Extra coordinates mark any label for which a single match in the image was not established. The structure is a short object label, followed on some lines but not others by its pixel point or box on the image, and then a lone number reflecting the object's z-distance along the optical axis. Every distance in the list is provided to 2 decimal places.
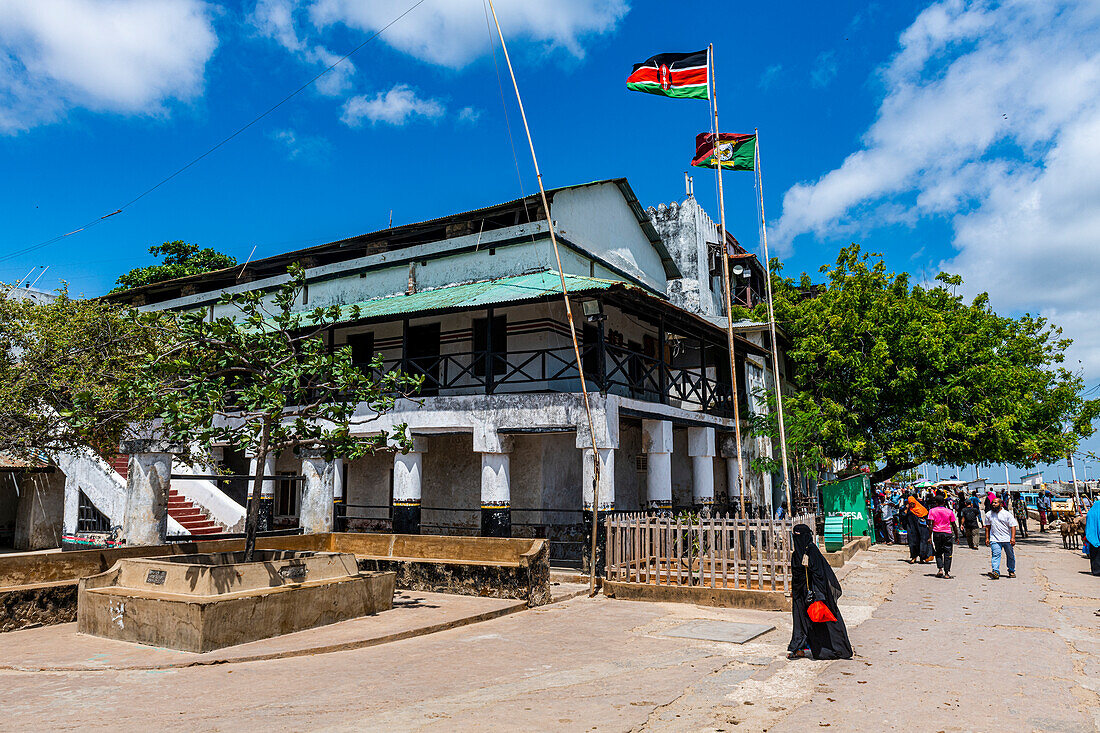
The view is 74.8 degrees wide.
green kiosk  21.45
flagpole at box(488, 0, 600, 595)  12.66
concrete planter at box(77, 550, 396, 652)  8.16
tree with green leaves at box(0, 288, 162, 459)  13.62
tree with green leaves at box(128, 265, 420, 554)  9.18
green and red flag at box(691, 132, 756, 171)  16.55
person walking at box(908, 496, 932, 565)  17.94
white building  15.19
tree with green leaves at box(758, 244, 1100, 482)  22.22
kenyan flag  15.27
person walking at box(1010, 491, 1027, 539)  27.61
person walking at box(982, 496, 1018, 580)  14.92
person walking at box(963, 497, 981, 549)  22.36
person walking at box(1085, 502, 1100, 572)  15.63
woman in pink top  15.28
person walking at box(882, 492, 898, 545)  25.02
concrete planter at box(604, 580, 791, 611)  11.22
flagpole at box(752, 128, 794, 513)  16.20
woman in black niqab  7.78
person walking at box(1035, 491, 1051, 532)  30.34
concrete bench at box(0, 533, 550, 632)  9.65
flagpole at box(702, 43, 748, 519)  14.35
